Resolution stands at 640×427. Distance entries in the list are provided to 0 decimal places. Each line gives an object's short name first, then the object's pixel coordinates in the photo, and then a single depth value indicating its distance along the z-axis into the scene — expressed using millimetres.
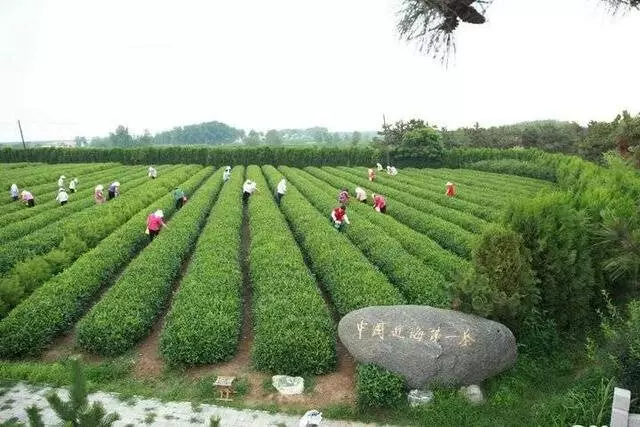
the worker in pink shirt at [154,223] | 16469
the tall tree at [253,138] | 154350
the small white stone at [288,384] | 8219
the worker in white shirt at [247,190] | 24828
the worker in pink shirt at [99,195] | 23969
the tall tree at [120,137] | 124038
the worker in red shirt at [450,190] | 26094
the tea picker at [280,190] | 24984
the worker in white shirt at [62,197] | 24000
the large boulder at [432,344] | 8109
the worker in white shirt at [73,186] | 28862
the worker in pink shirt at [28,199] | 23922
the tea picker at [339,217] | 17656
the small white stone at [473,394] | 7926
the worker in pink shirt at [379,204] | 21558
